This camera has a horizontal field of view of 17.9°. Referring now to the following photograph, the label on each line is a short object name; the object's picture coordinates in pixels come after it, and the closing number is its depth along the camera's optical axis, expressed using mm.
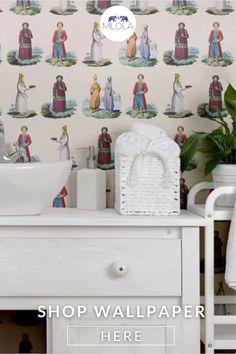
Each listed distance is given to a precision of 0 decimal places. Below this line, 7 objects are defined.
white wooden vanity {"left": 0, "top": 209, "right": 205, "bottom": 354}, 1793
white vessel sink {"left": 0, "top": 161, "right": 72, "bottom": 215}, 1784
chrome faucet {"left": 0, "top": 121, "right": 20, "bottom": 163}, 1994
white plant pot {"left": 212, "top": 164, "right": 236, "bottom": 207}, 1920
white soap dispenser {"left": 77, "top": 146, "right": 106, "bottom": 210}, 2048
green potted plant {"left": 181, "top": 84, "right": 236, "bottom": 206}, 1946
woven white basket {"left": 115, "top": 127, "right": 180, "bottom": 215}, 1890
